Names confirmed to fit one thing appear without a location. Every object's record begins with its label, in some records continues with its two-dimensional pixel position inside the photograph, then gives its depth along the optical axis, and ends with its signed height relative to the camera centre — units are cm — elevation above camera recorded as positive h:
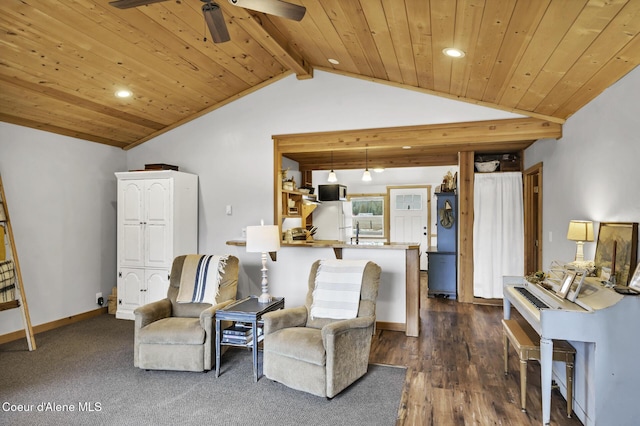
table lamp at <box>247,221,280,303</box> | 357 -24
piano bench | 249 -89
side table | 320 -85
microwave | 735 +42
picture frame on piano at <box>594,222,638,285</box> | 253 -23
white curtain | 563 -23
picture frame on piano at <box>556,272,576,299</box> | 249 -45
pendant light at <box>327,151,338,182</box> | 680 +65
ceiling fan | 215 +117
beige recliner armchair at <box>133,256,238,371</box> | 325 -107
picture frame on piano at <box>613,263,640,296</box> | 224 -43
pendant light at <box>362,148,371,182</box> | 647 +70
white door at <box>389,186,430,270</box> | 885 -4
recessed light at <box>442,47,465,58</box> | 301 +127
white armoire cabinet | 491 -22
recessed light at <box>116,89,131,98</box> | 415 +129
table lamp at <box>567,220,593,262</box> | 314 -15
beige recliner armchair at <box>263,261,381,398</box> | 280 -100
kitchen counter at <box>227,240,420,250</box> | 436 -36
